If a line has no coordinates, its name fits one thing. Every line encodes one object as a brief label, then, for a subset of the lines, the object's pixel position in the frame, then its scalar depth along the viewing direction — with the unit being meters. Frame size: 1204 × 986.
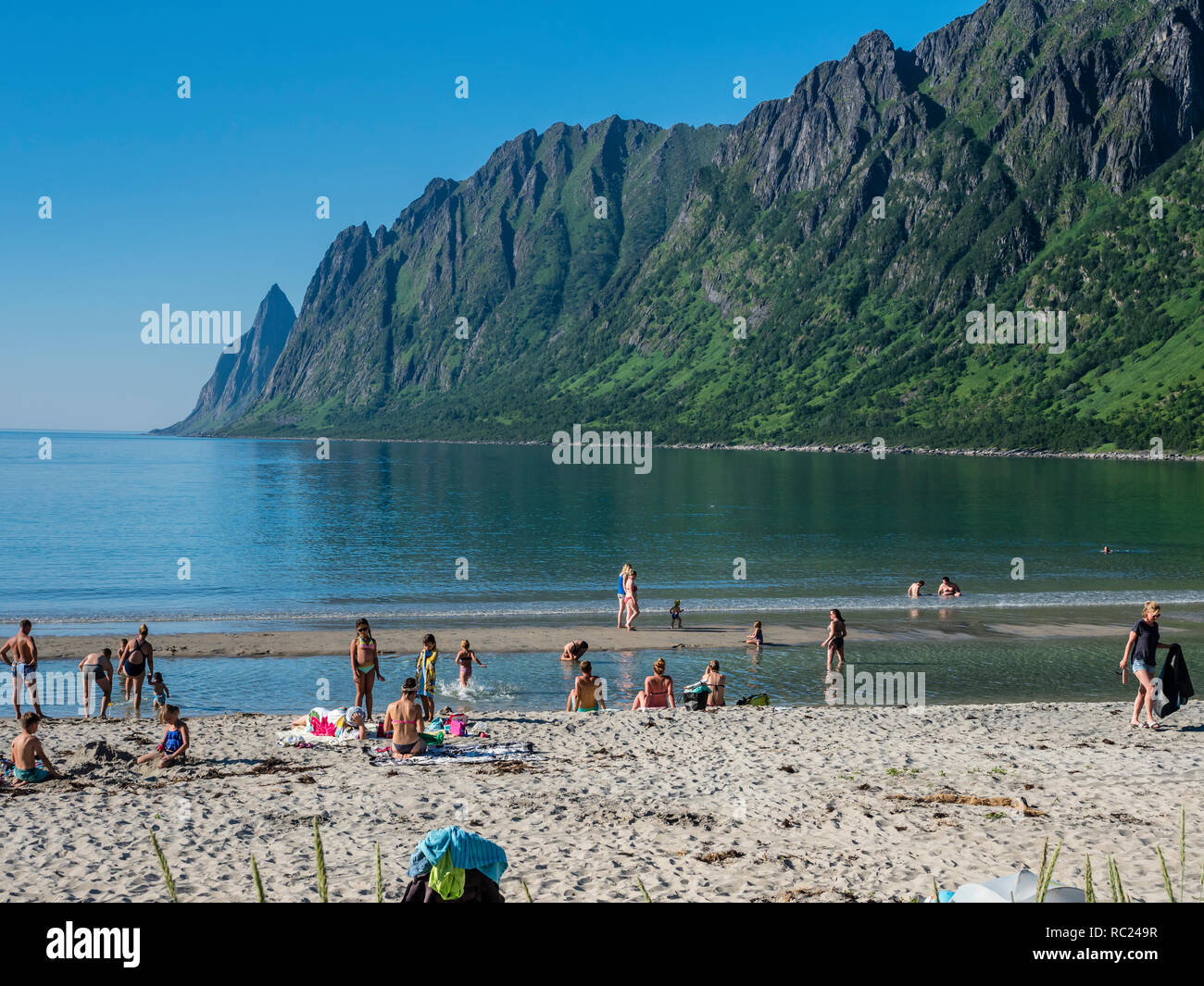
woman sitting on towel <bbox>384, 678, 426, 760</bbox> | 19.34
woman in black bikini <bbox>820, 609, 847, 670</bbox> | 30.17
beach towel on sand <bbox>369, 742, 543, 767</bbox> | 18.97
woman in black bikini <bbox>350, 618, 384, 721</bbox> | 23.00
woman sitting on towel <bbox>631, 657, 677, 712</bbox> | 25.17
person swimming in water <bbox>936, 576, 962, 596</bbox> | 45.59
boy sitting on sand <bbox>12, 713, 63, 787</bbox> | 16.77
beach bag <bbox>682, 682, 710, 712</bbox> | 24.84
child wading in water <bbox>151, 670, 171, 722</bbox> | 24.16
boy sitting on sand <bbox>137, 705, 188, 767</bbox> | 18.26
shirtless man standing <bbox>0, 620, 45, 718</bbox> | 25.12
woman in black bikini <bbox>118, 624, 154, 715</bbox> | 24.97
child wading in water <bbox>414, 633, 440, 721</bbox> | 24.81
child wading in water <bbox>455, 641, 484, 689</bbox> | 28.33
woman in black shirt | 20.02
